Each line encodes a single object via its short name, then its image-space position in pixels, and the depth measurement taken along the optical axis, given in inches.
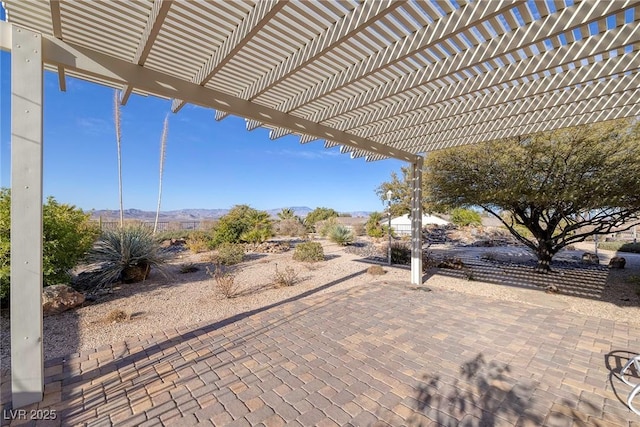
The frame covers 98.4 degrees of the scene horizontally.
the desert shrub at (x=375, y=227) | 658.2
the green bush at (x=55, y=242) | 167.3
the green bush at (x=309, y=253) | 364.8
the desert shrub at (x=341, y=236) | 548.7
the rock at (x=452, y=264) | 337.7
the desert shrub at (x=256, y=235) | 452.8
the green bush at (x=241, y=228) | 446.6
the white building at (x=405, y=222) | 695.4
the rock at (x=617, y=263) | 343.4
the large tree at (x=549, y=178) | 235.3
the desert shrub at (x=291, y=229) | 648.3
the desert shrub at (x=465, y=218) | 873.5
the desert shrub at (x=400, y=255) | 379.2
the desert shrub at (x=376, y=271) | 293.9
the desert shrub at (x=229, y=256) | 342.6
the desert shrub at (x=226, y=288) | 205.8
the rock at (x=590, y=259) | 390.3
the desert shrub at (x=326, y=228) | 633.8
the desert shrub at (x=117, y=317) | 161.0
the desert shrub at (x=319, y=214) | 1052.8
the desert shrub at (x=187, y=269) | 296.3
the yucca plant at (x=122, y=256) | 237.8
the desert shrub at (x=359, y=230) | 783.8
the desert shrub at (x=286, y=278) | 244.4
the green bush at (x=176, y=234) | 552.4
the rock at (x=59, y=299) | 170.4
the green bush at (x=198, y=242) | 428.0
